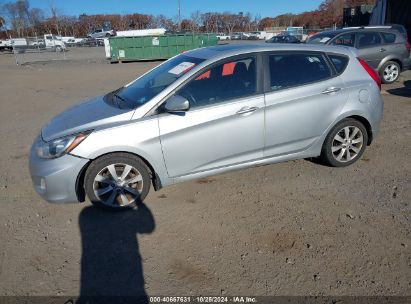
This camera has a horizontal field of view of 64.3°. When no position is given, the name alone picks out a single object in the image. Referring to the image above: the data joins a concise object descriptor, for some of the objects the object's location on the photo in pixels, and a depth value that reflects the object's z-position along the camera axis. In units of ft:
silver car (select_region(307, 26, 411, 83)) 30.86
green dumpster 84.69
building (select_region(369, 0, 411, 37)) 83.20
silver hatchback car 10.59
